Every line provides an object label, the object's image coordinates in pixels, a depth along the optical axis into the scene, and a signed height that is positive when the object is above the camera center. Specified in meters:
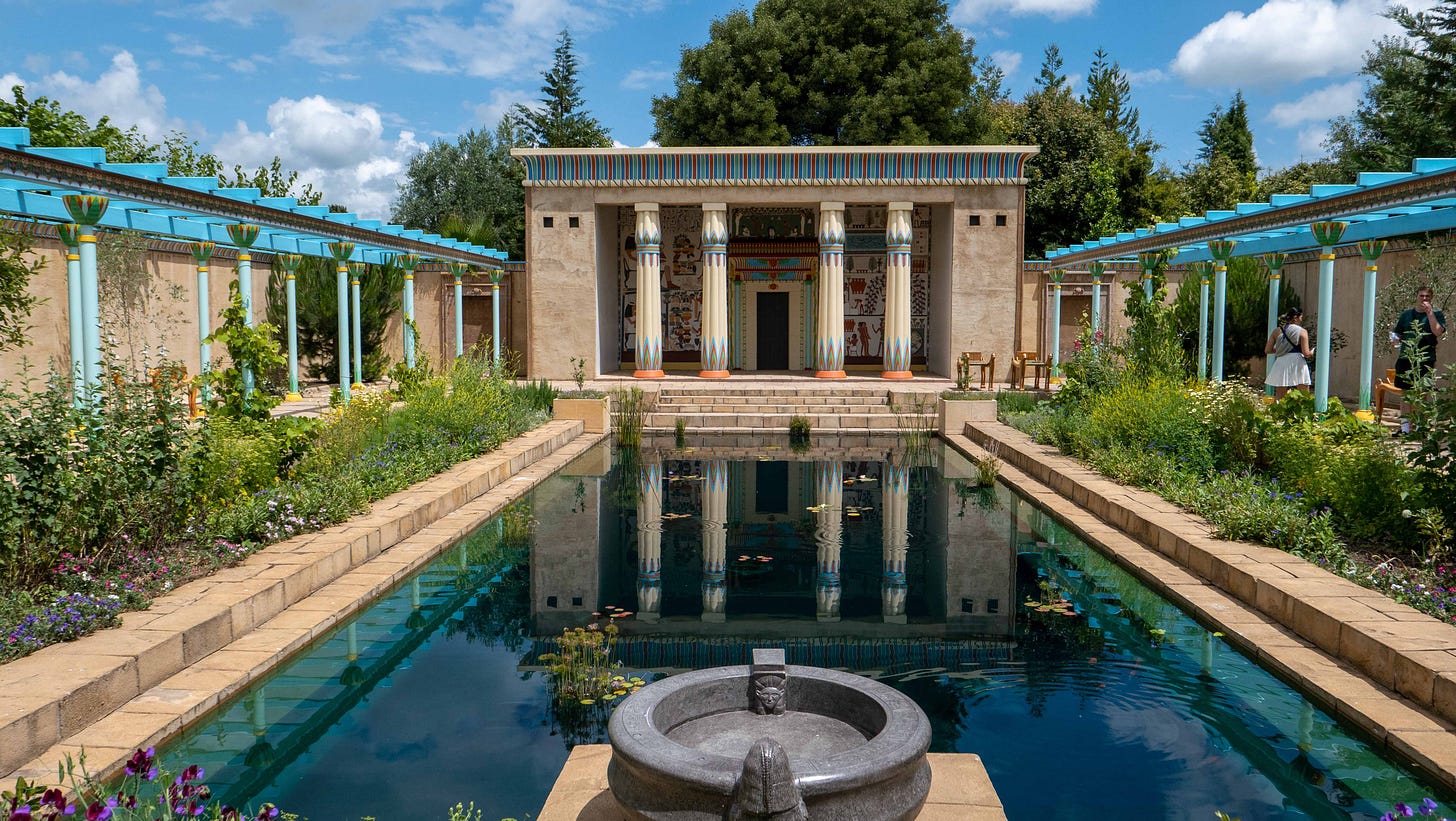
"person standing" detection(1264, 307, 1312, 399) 11.45 +0.01
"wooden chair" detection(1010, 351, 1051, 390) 17.58 -0.15
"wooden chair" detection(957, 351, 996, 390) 17.38 -0.12
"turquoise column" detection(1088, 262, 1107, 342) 17.56 +1.20
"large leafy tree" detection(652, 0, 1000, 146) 25.78 +6.81
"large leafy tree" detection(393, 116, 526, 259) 32.31 +5.24
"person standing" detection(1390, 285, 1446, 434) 10.23 +0.35
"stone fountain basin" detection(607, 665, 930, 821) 2.54 -1.00
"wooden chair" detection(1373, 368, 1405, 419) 11.74 -0.38
